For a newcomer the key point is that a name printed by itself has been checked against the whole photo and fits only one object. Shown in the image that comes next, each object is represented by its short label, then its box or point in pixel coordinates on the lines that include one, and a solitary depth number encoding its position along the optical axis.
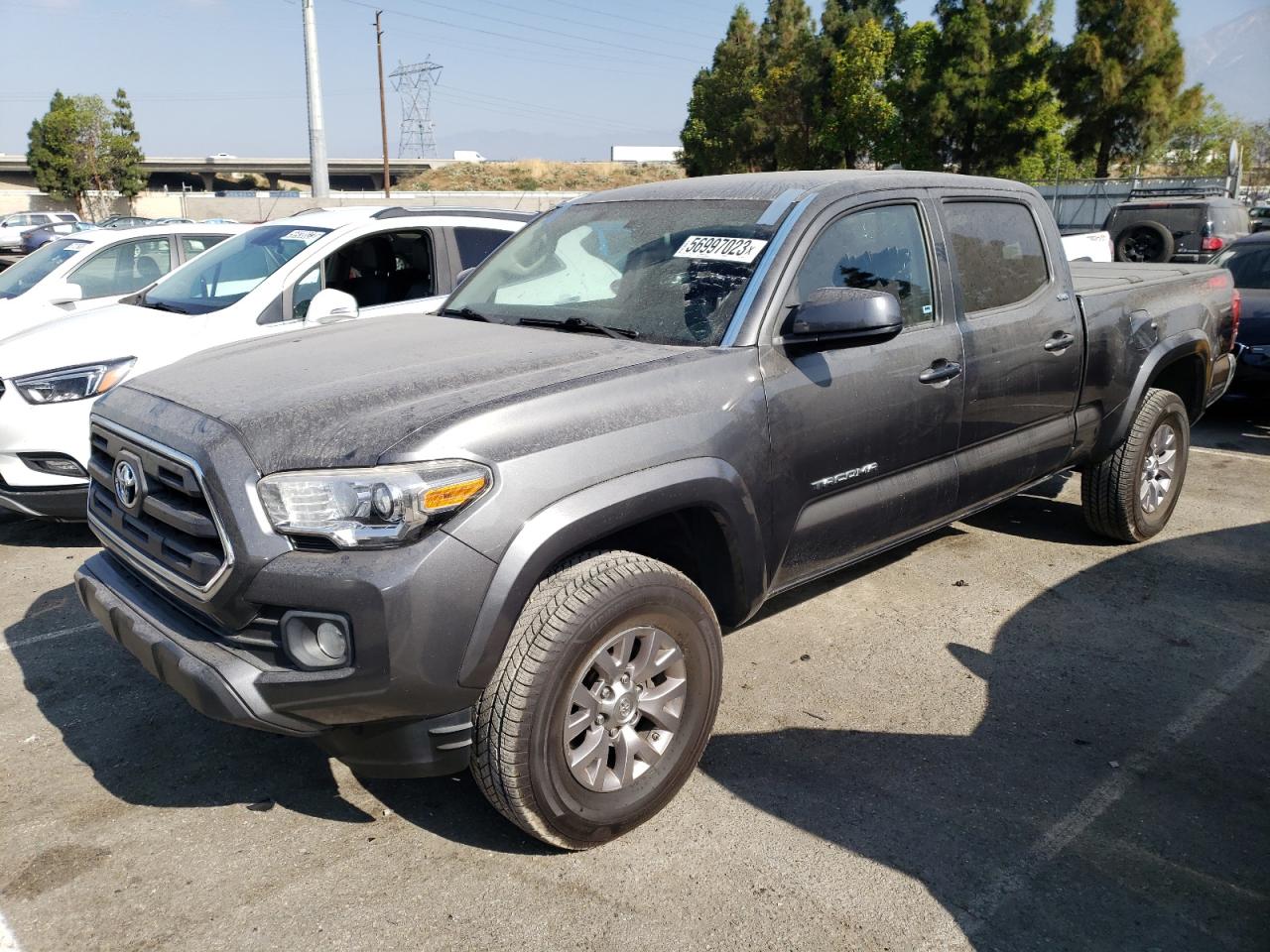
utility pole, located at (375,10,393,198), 47.86
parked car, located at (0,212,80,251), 32.03
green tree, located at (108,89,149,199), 63.59
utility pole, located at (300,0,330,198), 19.83
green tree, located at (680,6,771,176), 49.75
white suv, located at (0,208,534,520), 5.29
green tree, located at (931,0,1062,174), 35.81
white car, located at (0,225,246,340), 8.40
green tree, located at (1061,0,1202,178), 35.94
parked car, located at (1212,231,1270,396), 8.16
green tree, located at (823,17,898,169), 40.81
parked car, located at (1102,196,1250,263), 15.33
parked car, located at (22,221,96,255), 23.19
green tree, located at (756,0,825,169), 44.53
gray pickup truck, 2.58
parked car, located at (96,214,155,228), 25.40
